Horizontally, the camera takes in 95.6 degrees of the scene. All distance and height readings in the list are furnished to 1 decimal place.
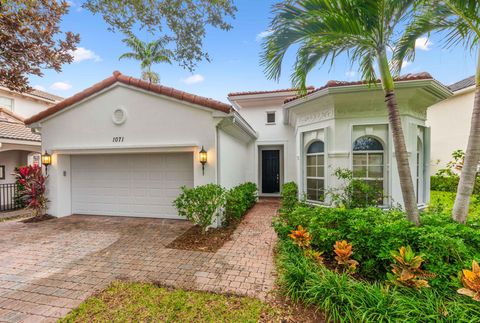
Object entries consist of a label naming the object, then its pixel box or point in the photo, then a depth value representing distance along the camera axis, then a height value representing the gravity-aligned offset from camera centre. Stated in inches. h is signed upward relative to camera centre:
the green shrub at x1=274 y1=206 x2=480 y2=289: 123.0 -49.0
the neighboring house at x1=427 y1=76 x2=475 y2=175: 527.5 +105.2
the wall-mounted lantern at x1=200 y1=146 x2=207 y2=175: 262.8 +9.2
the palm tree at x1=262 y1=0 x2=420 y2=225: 143.9 +94.3
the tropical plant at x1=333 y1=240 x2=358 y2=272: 143.3 -62.0
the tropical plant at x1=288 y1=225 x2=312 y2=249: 166.1 -57.6
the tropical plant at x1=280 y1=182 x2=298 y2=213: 317.3 -49.8
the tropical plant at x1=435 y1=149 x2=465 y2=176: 195.9 +4.7
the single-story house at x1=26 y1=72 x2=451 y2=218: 257.4 +30.3
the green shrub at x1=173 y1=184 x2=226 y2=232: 233.9 -43.6
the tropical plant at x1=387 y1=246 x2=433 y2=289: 119.4 -61.3
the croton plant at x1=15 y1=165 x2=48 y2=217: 313.0 -33.5
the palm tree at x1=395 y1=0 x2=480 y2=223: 148.8 +100.9
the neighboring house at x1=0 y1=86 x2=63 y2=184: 392.8 +45.8
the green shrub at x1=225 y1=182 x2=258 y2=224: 282.0 -55.0
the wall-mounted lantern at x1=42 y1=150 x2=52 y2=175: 318.3 +8.2
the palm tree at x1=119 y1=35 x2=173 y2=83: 699.4 +360.0
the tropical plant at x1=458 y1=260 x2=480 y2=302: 103.6 -59.0
